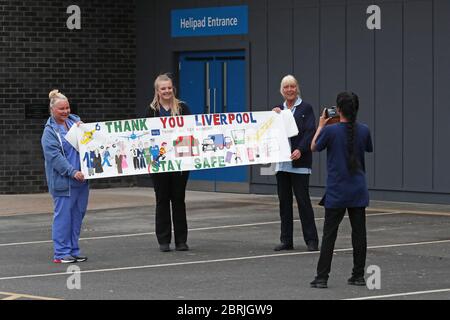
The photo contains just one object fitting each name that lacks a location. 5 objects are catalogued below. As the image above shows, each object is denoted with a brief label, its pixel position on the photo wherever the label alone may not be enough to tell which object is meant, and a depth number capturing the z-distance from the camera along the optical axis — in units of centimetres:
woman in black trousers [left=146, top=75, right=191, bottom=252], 1396
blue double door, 2195
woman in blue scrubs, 1312
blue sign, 2183
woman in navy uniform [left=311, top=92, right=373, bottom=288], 1109
